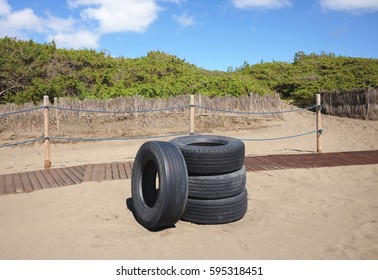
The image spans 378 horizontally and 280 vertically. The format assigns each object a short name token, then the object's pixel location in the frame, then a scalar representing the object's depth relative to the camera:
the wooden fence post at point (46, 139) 6.39
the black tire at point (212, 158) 3.68
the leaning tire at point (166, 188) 3.23
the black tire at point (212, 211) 3.66
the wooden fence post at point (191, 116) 6.83
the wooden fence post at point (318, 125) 8.10
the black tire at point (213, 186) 3.70
